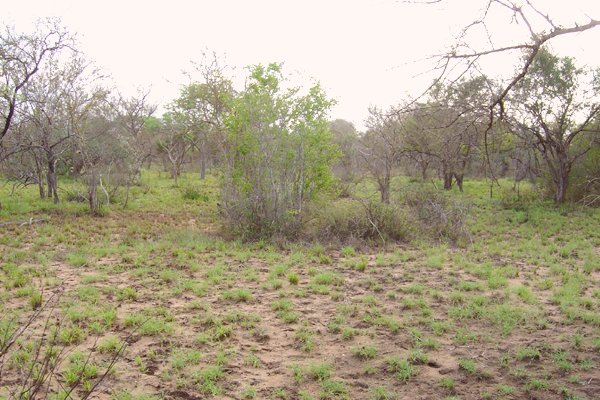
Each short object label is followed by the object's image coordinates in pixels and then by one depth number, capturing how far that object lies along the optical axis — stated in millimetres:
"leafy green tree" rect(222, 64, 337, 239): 10656
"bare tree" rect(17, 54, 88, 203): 13694
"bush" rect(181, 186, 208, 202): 18317
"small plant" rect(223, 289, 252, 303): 6540
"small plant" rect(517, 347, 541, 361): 4629
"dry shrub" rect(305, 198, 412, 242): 10445
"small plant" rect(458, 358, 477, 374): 4402
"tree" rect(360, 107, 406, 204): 14766
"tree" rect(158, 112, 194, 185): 26866
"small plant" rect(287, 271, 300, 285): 7402
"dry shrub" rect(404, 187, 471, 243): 10836
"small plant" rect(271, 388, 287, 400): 4027
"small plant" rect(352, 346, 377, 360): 4742
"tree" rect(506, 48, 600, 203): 15328
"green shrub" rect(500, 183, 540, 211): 16006
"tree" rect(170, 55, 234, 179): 15859
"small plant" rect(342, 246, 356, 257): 9320
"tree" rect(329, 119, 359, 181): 19984
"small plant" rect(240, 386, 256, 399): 4023
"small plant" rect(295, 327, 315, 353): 4971
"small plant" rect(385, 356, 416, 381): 4316
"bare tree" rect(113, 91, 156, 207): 20609
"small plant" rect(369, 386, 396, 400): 3977
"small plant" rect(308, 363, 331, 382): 4332
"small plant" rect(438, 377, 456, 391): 4129
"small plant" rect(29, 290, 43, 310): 5973
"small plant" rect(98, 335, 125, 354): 4816
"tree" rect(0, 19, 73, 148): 11541
